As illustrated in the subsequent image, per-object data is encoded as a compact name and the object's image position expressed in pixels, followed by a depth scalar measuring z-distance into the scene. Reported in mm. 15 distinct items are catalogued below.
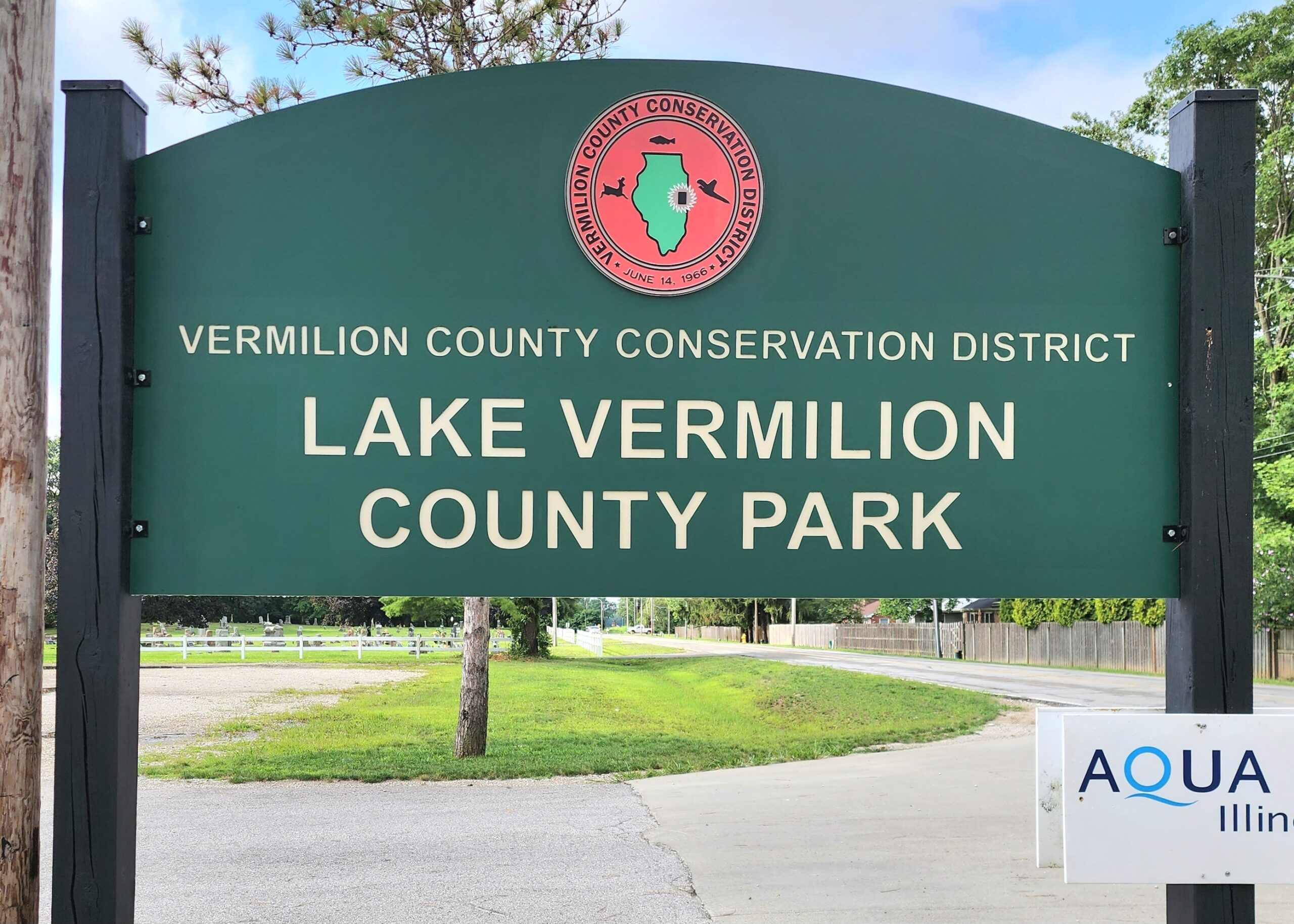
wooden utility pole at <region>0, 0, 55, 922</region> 2852
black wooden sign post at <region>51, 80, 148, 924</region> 2947
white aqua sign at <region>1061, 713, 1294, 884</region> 2996
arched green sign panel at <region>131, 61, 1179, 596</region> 3150
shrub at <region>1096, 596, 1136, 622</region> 36000
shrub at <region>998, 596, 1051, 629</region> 41594
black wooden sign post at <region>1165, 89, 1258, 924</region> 3061
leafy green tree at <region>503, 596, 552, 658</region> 28328
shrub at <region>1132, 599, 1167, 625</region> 32719
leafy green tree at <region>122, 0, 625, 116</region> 11516
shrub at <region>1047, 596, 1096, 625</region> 38531
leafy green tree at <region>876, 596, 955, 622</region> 72812
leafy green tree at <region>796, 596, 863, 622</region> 90062
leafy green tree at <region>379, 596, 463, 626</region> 28906
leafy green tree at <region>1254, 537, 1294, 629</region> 27031
